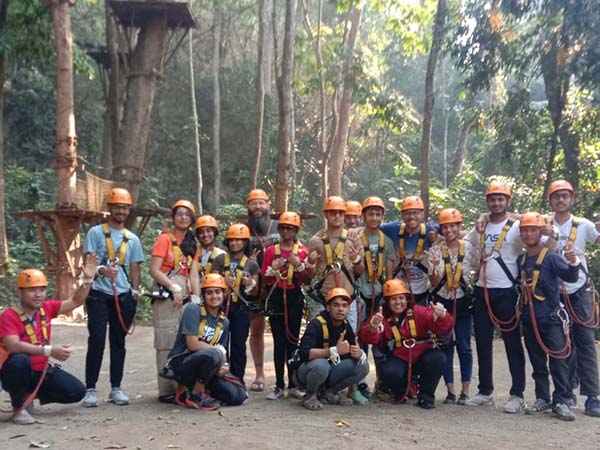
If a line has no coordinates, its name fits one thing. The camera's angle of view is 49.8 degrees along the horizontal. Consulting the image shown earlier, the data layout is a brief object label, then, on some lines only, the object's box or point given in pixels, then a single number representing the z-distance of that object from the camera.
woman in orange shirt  6.01
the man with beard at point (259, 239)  6.78
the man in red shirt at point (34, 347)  5.27
